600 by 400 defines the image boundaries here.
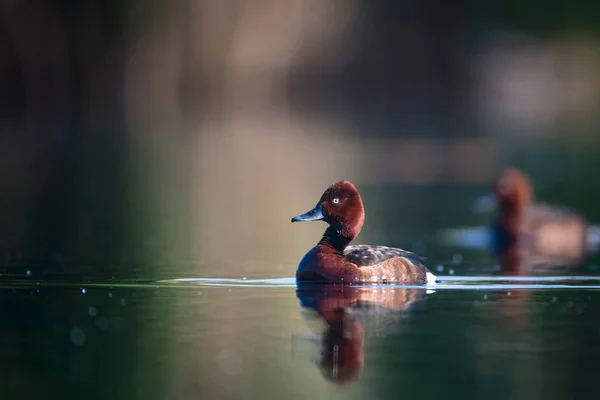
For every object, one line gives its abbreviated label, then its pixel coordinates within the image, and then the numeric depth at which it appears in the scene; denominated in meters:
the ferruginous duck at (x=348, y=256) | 20.53
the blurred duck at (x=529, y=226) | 28.73
